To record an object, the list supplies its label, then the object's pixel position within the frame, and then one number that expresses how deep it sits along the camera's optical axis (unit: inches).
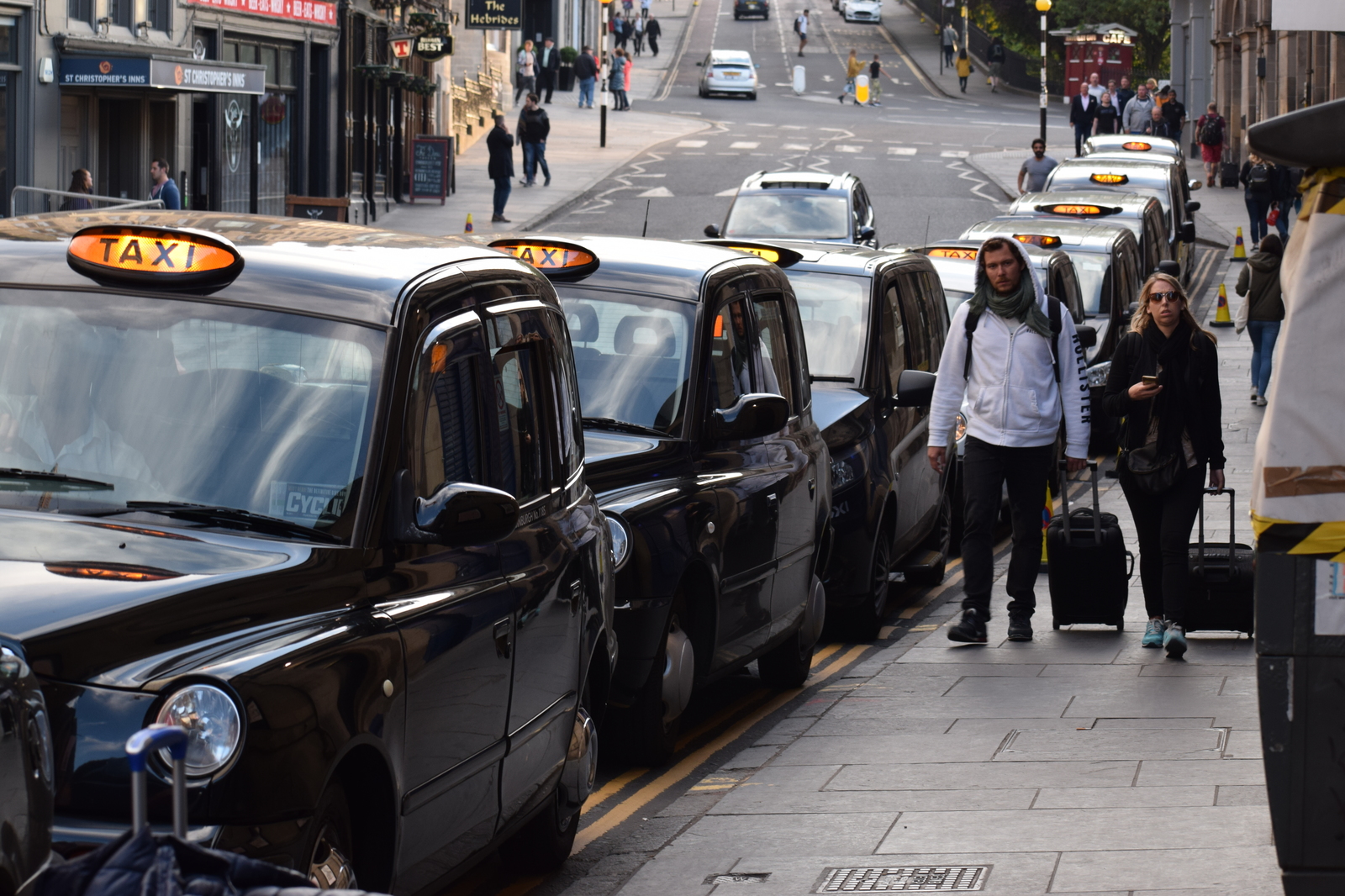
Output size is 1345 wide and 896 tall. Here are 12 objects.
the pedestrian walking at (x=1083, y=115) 1989.4
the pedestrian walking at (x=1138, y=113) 1929.1
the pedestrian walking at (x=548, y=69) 2469.2
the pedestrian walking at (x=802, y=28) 3521.2
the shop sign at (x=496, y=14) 1798.7
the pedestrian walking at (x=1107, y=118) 2145.7
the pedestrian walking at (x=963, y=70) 3122.5
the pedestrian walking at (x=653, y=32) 3452.3
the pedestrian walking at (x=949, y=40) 3329.2
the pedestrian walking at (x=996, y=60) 3277.6
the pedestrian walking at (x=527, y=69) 2331.4
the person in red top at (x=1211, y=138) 1872.5
